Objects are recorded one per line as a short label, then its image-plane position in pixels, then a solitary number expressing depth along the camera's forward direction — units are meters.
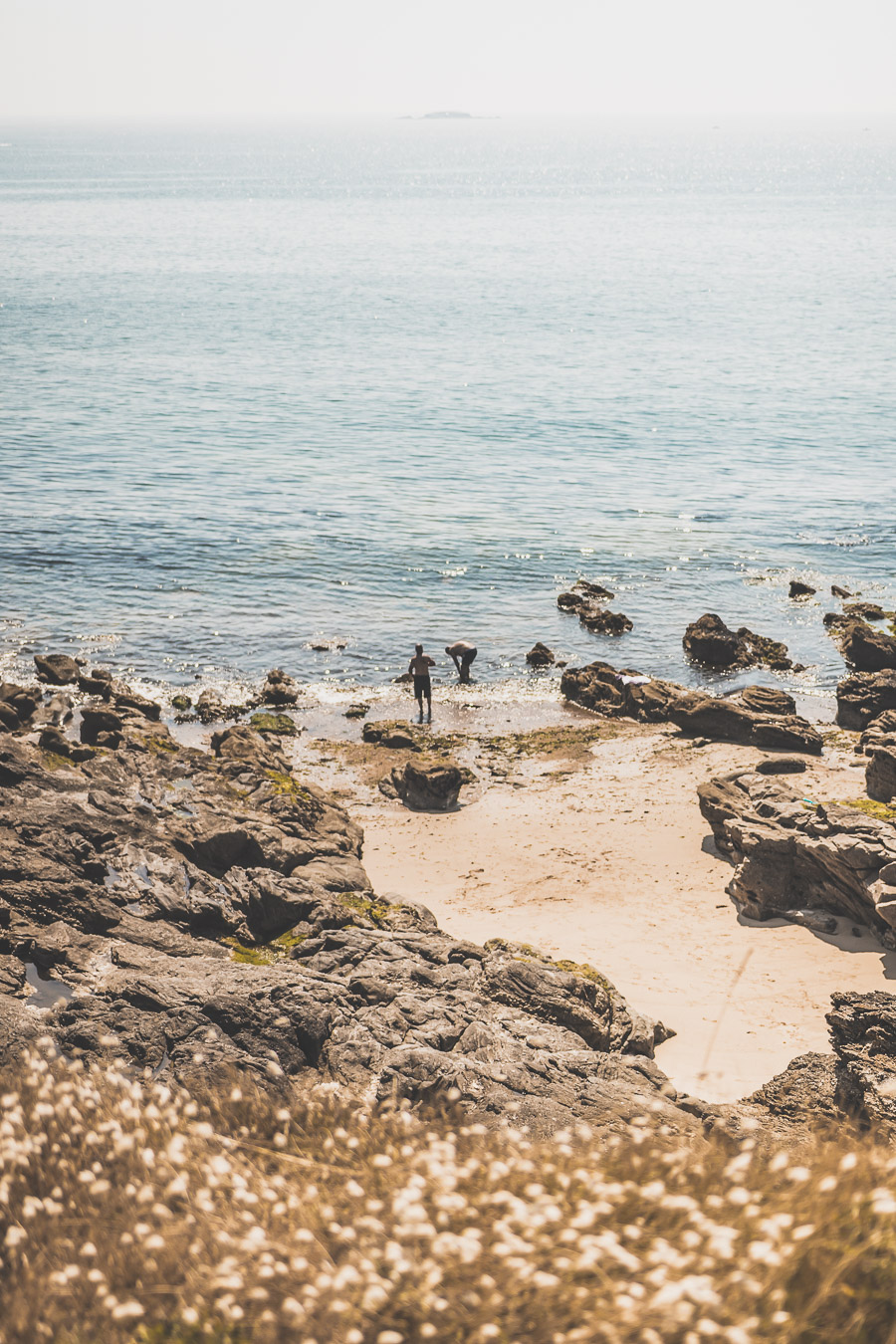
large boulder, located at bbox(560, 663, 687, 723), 28.56
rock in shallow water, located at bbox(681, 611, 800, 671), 31.73
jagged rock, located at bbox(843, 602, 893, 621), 34.38
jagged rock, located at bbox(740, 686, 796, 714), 27.72
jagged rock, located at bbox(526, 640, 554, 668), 32.31
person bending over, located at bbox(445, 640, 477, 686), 31.16
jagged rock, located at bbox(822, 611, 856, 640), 33.71
